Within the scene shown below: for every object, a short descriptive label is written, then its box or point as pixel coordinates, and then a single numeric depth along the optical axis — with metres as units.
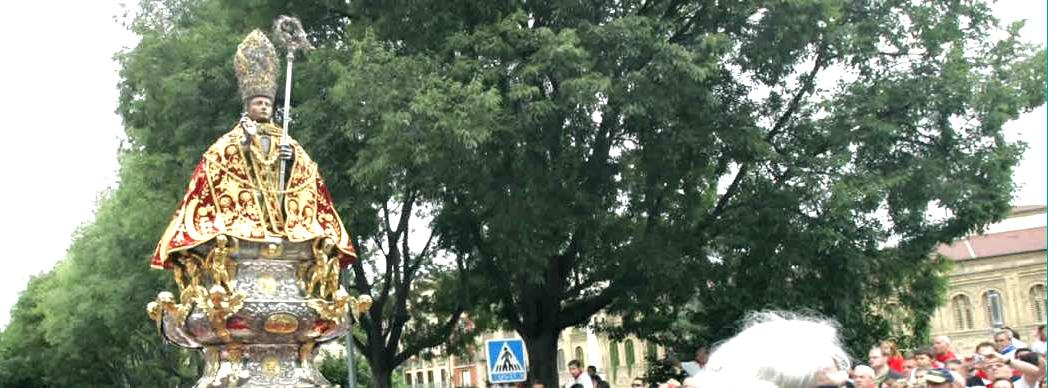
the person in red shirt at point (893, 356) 11.42
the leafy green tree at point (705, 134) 16.50
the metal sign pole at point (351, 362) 21.54
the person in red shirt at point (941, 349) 11.33
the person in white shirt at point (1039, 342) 9.28
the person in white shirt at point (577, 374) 14.71
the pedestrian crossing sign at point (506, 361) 12.73
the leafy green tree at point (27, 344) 54.38
